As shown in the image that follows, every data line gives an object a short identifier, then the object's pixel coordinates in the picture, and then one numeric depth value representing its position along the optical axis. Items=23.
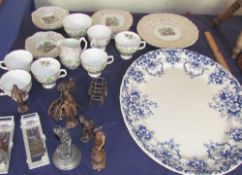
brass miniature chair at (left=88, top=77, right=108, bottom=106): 0.75
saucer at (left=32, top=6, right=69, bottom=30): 0.90
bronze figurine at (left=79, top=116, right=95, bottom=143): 0.63
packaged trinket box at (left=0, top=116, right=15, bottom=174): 0.61
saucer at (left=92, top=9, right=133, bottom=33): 0.92
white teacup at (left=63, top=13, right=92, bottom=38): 0.86
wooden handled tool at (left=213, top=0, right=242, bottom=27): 0.93
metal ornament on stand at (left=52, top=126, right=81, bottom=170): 0.62
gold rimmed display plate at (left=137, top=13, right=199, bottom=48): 0.90
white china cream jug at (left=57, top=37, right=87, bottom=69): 0.77
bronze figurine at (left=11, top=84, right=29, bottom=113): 0.66
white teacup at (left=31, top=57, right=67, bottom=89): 0.74
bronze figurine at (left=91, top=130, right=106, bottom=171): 0.61
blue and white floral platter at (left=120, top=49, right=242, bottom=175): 0.67
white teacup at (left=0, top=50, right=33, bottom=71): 0.76
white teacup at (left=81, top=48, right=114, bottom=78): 0.77
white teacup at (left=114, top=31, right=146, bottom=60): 0.83
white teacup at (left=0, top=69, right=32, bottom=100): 0.72
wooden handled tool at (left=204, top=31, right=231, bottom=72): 0.87
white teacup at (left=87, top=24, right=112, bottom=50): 0.83
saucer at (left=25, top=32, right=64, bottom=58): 0.83
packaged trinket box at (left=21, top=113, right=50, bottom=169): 0.63
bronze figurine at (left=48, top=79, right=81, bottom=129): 0.66
